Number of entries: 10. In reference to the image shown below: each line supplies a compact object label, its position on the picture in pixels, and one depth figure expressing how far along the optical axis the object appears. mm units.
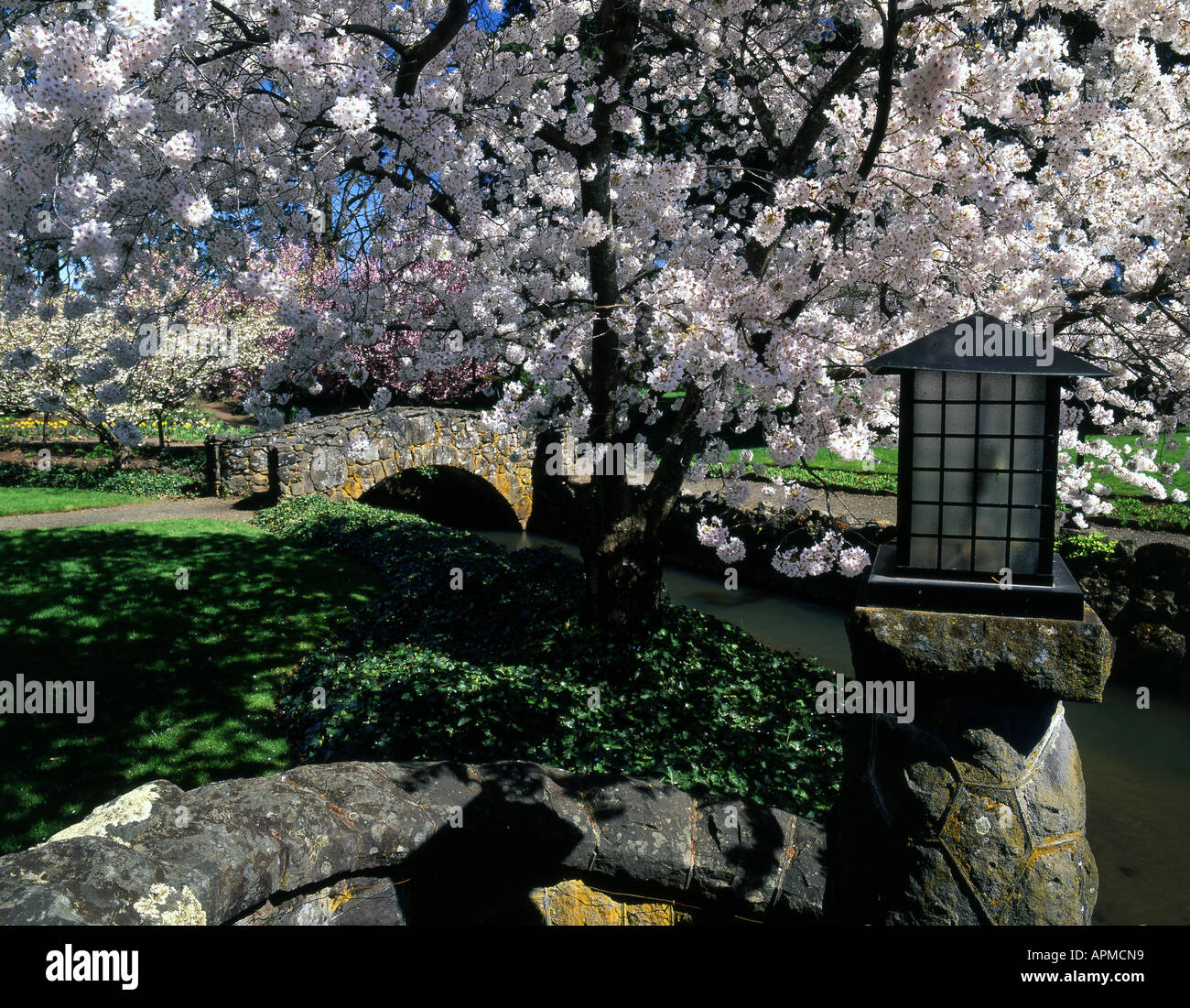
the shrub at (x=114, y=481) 15719
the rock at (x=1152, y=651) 9703
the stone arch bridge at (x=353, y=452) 14492
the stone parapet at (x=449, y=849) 2418
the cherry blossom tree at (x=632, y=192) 4195
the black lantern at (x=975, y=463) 2621
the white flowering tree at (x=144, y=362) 16125
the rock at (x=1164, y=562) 9742
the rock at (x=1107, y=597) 9930
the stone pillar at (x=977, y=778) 2359
